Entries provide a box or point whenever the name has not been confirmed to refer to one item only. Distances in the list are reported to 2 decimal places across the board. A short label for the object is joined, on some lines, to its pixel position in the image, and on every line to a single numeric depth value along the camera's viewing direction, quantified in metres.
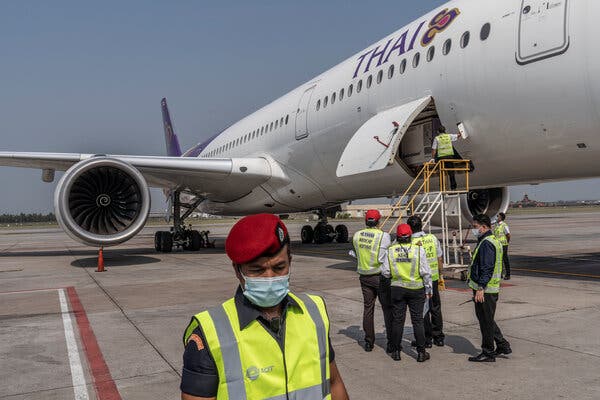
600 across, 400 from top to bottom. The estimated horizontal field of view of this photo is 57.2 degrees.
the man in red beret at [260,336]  1.70
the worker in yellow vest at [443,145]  9.11
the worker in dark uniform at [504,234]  9.47
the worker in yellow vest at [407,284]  5.14
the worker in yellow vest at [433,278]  5.43
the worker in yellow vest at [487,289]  4.82
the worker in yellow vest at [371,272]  5.47
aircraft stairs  9.03
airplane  7.58
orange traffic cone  12.95
